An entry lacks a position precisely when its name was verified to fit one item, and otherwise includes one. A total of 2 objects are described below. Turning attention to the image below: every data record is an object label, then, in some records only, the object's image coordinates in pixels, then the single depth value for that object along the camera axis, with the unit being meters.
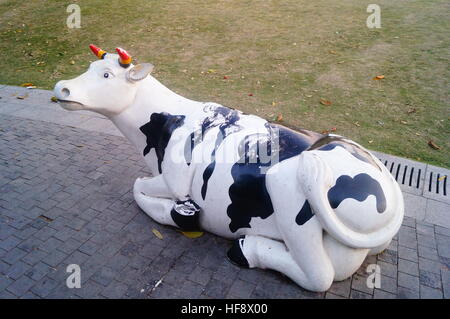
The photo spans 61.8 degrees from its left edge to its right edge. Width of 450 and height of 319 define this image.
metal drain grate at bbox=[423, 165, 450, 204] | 4.60
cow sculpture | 2.94
